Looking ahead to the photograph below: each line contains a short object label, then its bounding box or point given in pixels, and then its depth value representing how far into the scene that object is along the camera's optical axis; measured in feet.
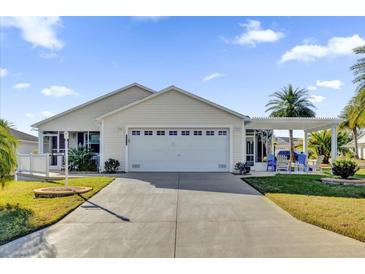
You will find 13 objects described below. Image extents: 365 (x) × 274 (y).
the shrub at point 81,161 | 63.87
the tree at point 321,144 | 111.09
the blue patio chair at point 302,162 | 60.39
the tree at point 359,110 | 68.28
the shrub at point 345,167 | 45.03
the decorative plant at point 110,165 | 57.00
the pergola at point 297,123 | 58.34
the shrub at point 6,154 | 28.39
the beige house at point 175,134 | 57.88
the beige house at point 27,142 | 102.12
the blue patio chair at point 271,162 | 60.90
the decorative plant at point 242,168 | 54.75
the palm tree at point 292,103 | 110.32
